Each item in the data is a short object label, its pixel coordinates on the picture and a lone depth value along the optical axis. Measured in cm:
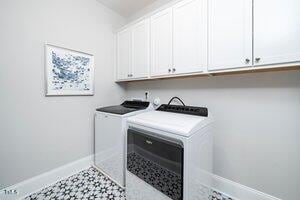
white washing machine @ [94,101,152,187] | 164
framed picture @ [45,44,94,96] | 168
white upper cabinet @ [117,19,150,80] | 193
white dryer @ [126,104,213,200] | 102
